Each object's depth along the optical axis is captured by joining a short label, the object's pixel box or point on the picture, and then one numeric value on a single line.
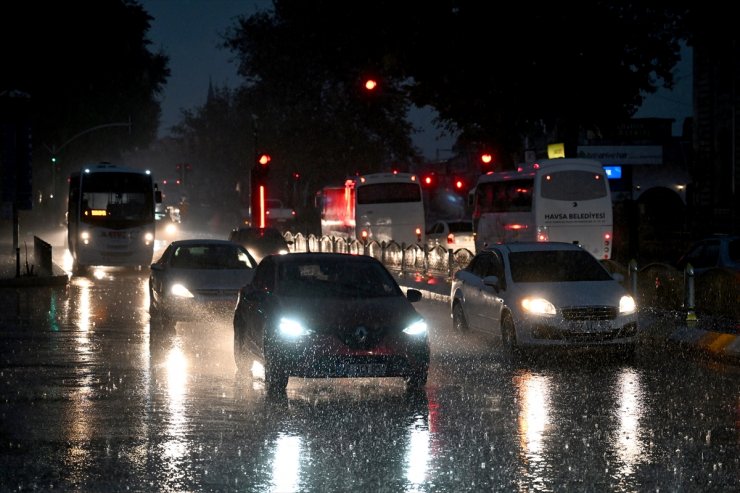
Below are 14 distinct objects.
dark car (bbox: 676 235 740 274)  25.56
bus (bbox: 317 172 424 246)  51.66
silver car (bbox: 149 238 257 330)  20.17
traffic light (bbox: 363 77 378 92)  34.78
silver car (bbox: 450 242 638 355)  16.25
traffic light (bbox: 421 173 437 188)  56.47
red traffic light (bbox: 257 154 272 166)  51.31
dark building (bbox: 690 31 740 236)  53.31
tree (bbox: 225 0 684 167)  42.84
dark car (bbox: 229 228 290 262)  42.41
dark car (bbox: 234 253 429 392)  12.84
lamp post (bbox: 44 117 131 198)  72.06
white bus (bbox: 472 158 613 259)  36.88
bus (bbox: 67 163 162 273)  40.00
